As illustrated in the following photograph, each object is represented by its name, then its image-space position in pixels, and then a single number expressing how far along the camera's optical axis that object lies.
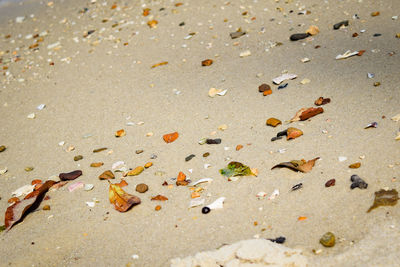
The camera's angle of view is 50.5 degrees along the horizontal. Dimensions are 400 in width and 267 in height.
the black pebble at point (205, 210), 2.37
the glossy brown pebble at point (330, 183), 2.32
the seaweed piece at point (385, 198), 2.10
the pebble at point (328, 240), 1.98
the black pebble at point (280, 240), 2.06
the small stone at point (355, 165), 2.38
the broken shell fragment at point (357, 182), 2.23
